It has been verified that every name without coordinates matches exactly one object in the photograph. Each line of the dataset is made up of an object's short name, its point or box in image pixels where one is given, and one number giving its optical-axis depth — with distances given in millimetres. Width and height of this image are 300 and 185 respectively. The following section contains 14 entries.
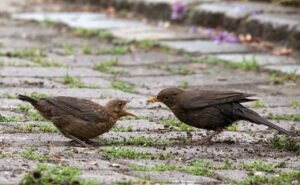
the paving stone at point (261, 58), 19627
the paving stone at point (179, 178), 10372
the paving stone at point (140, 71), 18578
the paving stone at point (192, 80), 17562
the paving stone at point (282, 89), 16906
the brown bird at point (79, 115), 12477
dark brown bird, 13156
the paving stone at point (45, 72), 17703
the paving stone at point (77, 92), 15906
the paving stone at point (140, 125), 13633
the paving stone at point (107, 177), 10117
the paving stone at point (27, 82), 16594
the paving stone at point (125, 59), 19750
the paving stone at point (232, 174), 10703
